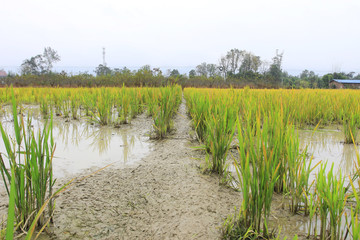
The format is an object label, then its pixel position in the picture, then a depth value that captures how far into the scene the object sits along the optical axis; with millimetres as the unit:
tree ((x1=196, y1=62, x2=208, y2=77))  50312
